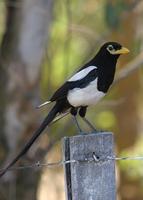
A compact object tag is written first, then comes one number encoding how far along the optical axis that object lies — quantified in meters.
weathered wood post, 6.61
